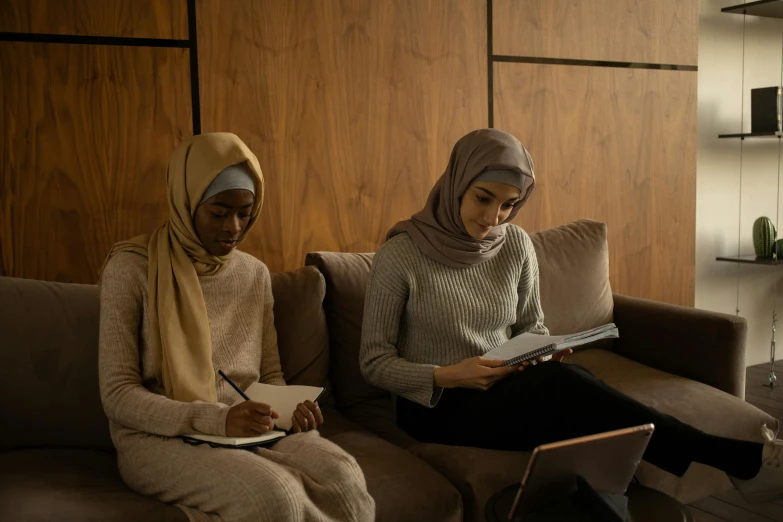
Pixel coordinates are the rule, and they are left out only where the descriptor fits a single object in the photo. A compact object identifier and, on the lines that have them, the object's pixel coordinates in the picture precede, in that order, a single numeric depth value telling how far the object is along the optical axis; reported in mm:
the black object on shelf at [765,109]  3684
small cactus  3783
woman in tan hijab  1521
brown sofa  1715
